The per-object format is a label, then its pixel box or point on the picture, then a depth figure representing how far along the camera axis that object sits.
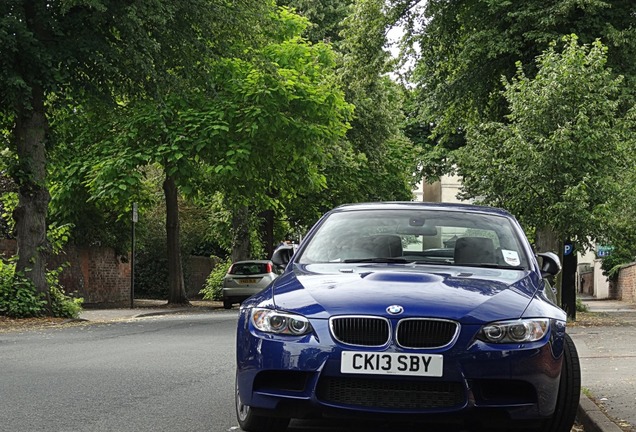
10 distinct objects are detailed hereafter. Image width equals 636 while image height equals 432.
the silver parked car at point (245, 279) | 33.94
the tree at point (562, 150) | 21.20
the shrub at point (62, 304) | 23.39
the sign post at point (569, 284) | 23.80
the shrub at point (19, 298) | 22.05
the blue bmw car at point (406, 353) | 6.45
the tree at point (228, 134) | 27.94
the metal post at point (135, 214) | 29.77
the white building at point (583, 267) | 55.50
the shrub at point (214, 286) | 42.78
